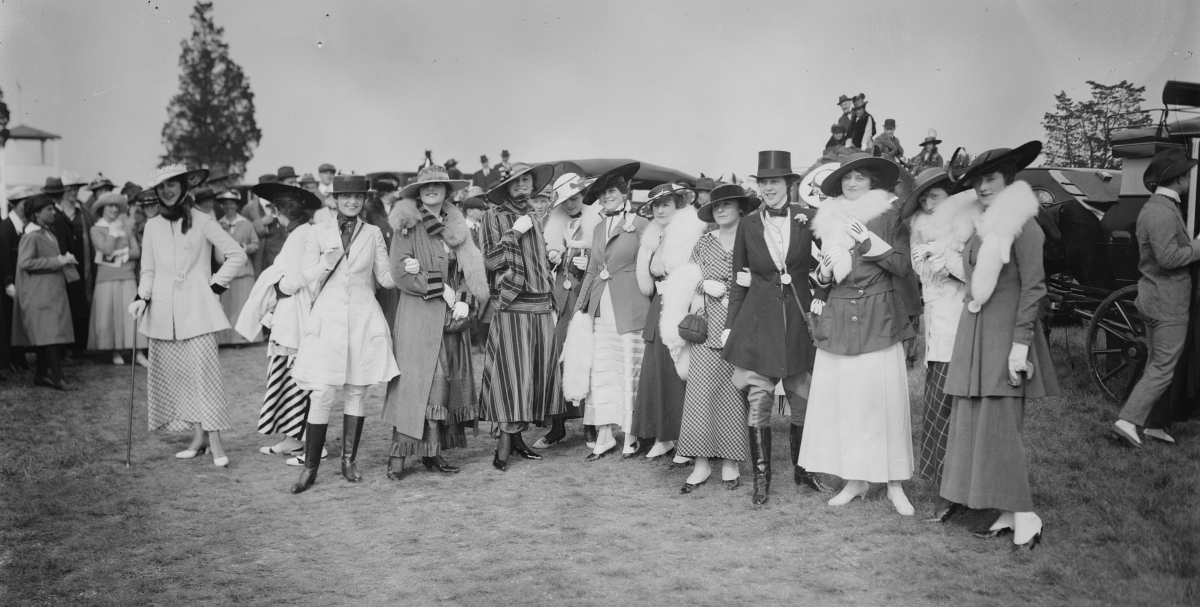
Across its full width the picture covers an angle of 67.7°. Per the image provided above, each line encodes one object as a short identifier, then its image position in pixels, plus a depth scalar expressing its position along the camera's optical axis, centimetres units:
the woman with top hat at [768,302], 532
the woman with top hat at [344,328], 571
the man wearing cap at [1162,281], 575
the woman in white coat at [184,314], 642
